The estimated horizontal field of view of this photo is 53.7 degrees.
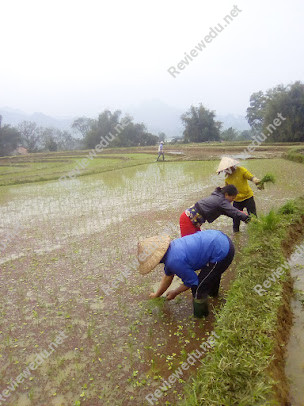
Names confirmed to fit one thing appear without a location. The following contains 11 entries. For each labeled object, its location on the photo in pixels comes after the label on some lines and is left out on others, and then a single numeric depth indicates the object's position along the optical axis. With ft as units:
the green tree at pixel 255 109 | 131.13
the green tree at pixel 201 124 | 114.93
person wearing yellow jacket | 15.63
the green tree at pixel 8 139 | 118.62
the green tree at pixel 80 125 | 206.73
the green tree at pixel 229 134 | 140.24
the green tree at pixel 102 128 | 128.26
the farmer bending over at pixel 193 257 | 9.89
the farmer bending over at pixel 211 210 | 12.55
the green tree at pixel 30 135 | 151.43
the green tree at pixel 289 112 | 73.67
